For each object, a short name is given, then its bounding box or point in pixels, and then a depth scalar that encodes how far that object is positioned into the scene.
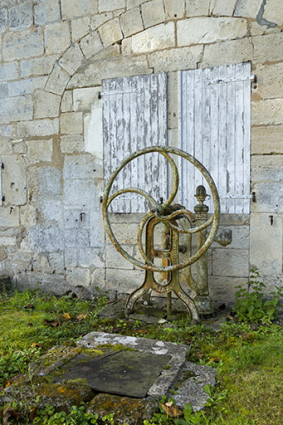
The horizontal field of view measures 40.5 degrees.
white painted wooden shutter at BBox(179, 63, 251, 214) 3.98
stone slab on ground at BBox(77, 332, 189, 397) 2.35
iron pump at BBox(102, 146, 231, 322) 3.11
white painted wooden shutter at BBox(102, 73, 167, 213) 4.30
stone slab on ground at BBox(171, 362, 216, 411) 2.20
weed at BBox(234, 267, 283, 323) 3.52
